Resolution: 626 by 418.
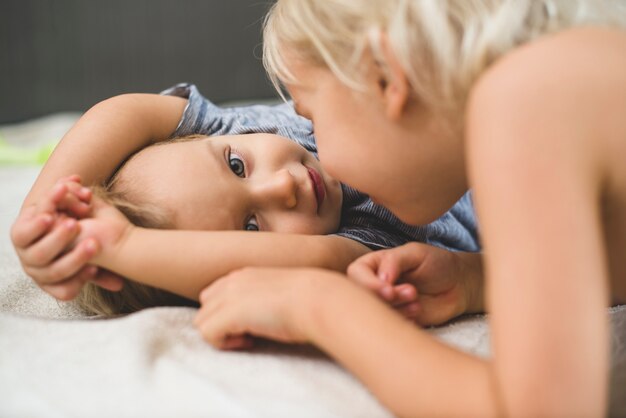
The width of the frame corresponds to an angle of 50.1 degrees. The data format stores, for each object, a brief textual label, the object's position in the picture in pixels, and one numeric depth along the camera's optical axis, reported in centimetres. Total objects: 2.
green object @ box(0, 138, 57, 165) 169
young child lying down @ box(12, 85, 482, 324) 74
